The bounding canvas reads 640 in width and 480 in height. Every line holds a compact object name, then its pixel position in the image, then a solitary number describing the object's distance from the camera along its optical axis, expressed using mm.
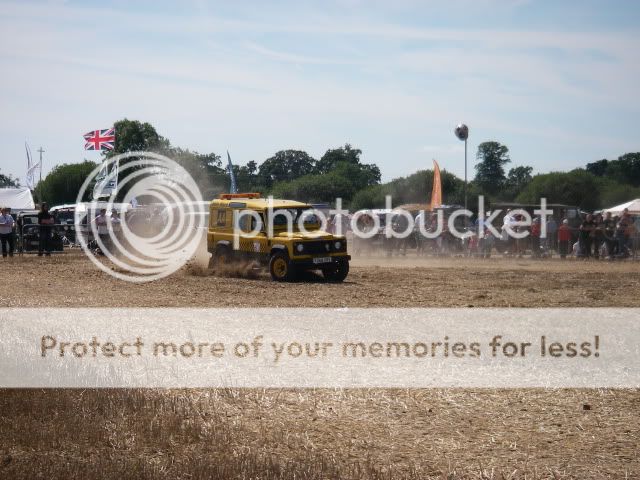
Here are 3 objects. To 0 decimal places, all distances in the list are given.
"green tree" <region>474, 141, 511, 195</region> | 140988
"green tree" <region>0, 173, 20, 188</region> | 150750
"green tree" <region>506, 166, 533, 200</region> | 105562
